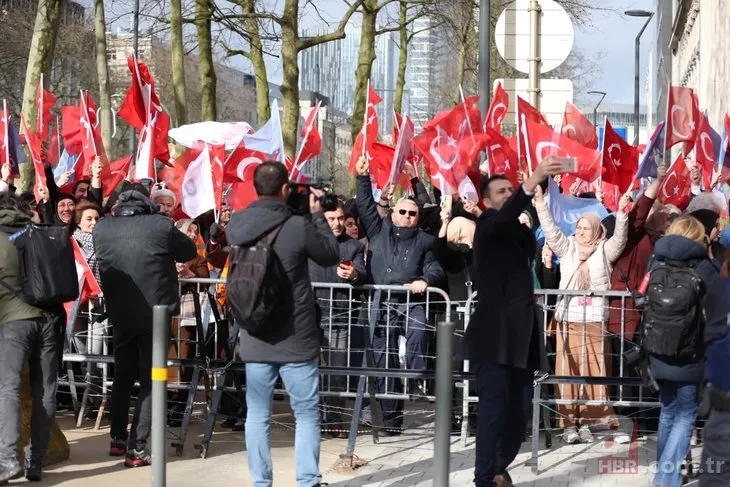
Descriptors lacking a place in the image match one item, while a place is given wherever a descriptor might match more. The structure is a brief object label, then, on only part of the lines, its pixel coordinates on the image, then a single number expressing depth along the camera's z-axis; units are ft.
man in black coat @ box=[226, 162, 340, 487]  24.88
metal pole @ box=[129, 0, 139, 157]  90.43
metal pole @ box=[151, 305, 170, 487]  21.71
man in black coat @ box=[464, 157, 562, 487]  25.96
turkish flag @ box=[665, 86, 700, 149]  42.01
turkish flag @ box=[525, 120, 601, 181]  42.63
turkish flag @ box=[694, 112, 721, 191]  46.55
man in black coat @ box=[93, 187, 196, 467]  30.01
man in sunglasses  33.19
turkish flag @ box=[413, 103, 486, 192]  43.73
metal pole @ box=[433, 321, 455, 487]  19.97
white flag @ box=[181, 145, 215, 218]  42.78
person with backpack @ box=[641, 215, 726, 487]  26.25
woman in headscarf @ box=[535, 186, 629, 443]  32.53
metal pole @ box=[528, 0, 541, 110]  40.19
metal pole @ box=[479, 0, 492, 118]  46.85
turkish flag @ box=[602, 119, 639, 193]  43.60
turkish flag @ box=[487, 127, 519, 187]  44.98
